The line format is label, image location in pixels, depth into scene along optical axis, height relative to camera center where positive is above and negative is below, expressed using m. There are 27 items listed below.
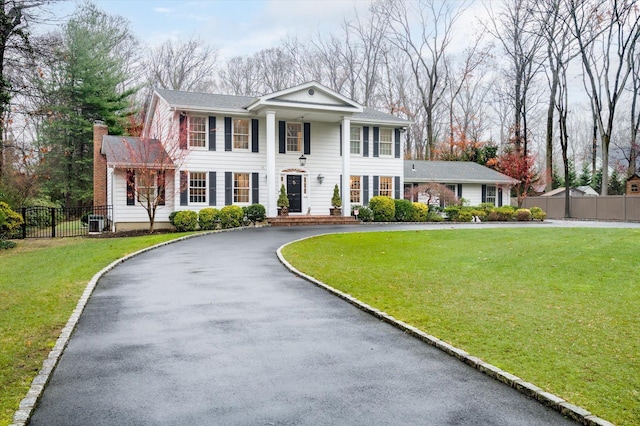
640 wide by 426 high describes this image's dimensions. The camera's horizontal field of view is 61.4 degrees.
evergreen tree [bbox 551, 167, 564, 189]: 47.09 +1.92
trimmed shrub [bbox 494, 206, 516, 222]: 30.55 -0.61
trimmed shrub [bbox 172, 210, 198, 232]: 22.75 -0.68
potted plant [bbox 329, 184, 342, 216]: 27.22 +0.00
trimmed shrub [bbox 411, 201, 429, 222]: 28.53 -0.50
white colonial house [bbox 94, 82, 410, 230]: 24.69 +2.56
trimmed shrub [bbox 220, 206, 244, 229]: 23.64 -0.54
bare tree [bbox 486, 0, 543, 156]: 39.75 +11.02
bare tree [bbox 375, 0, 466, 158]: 44.16 +12.00
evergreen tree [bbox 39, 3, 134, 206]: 35.75 +6.52
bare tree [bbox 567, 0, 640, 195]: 34.44 +10.74
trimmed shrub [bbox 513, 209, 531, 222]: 30.50 -0.67
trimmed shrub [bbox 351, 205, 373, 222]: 27.34 -0.51
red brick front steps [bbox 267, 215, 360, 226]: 25.05 -0.77
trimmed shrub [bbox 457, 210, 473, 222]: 29.50 -0.69
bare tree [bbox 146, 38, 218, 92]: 44.25 +11.63
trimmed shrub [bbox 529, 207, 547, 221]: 31.30 -0.63
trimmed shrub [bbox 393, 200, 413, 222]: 28.28 -0.33
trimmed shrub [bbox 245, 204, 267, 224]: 25.03 -0.40
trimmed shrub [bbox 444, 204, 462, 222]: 29.62 -0.47
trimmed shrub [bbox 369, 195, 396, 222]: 27.50 -0.22
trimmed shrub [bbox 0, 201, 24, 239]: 18.08 -0.51
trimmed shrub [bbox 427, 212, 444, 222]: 28.78 -0.77
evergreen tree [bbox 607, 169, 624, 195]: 44.44 +1.46
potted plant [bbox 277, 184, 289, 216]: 25.92 +0.02
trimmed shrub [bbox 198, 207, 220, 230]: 23.27 -0.57
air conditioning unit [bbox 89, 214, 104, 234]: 23.25 -0.86
